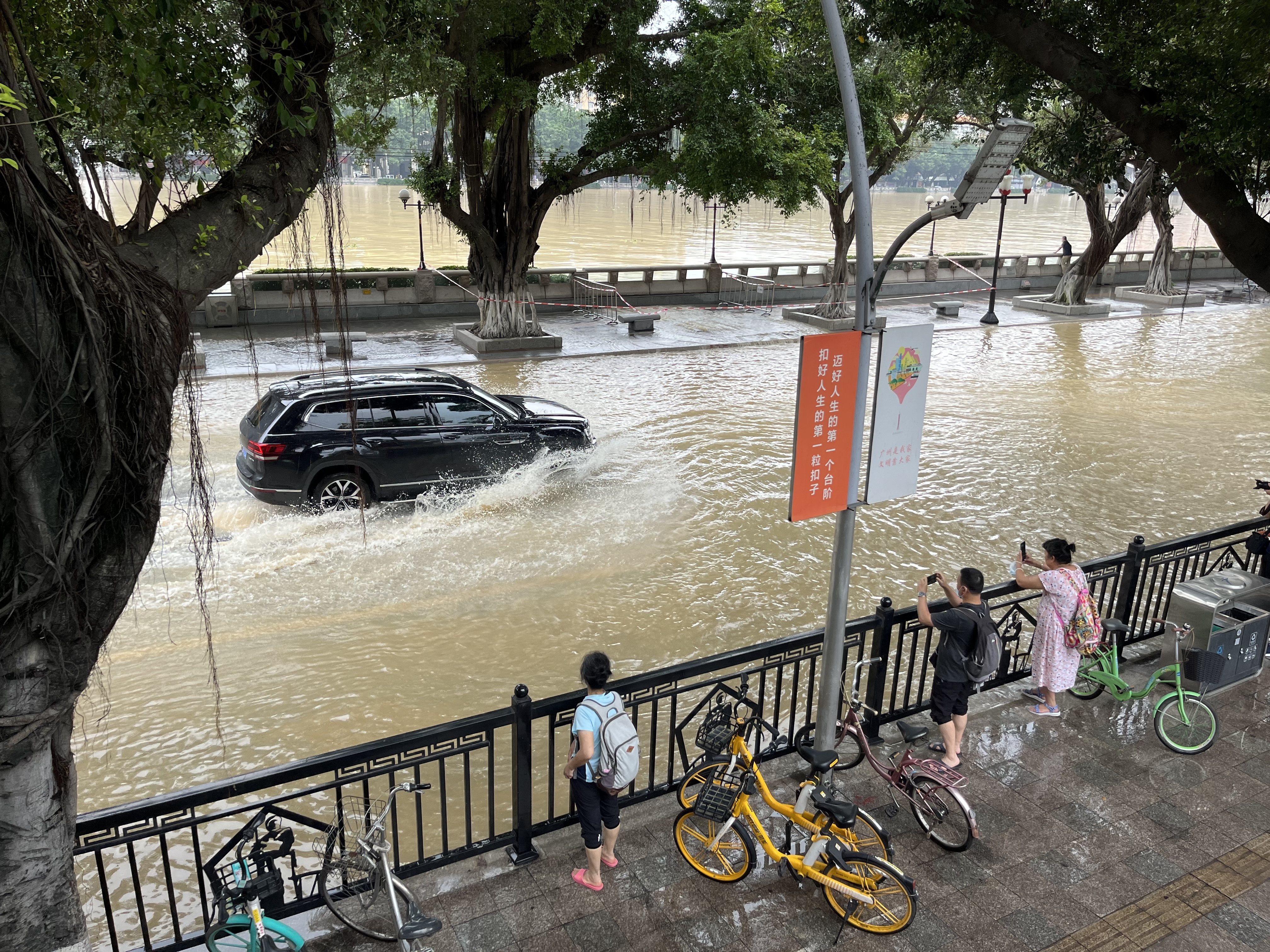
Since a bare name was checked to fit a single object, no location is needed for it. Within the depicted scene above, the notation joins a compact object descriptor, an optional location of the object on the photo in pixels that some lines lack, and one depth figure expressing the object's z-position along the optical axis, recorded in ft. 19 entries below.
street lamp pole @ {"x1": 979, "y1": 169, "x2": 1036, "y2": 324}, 88.89
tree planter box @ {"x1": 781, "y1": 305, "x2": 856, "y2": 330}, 83.66
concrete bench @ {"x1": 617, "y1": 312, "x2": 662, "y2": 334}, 78.95
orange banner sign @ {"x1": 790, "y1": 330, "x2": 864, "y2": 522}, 17.31
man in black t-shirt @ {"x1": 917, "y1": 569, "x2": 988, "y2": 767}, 20.17
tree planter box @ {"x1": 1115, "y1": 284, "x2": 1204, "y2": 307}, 101.40
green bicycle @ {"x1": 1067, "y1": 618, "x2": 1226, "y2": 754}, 22.56
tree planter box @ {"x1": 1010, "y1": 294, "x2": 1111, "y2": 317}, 95.20
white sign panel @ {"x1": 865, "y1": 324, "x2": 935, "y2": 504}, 18.13
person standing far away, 105.29
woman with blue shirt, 16.11
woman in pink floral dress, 22.59
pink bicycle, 18.58
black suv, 36.22
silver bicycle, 14.71
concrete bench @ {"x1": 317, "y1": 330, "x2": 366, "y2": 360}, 63.05
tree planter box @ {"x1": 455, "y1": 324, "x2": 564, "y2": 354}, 70.08
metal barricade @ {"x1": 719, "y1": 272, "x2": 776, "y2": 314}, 99.66
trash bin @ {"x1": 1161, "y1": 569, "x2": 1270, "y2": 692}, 23.86
